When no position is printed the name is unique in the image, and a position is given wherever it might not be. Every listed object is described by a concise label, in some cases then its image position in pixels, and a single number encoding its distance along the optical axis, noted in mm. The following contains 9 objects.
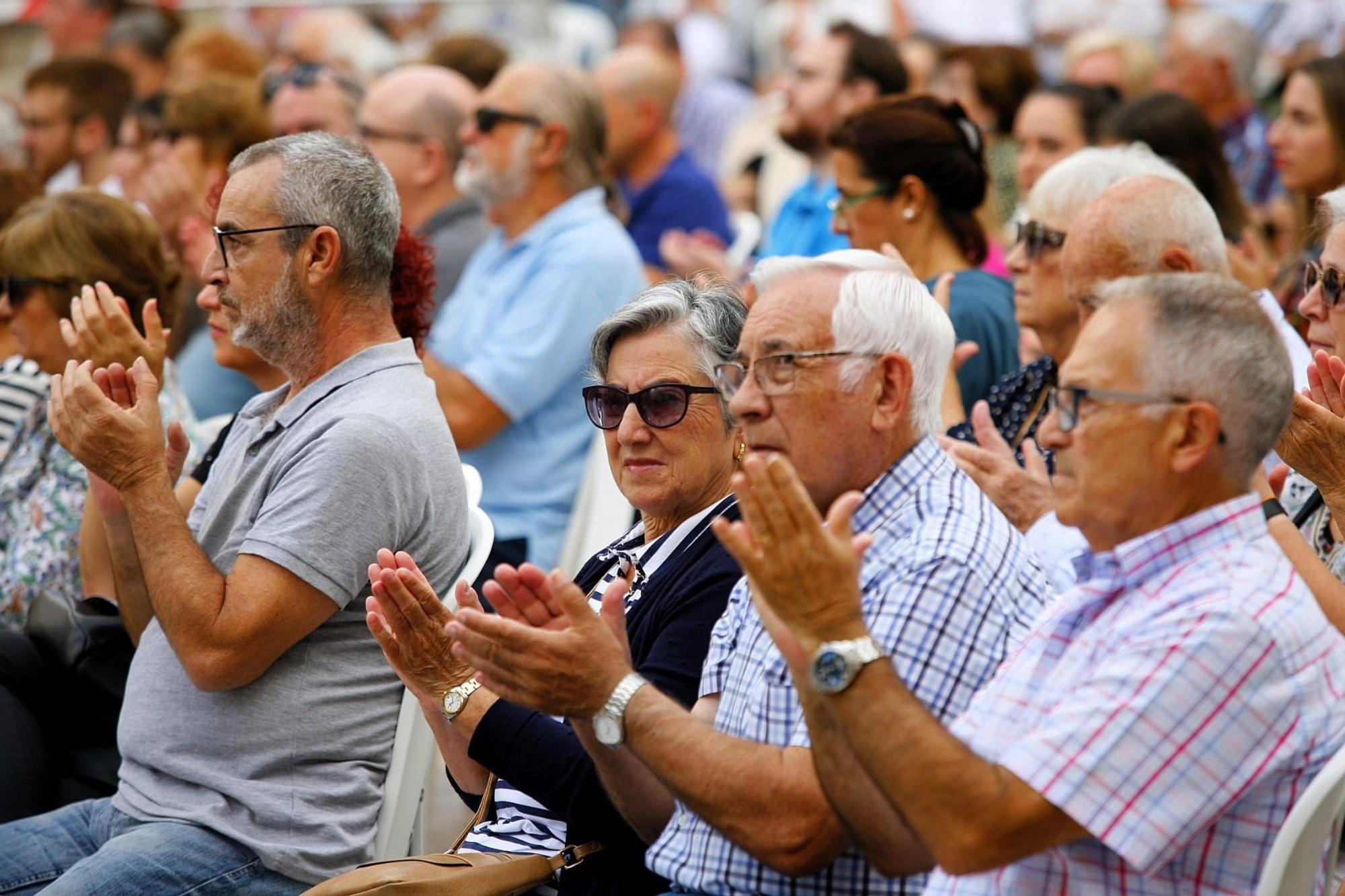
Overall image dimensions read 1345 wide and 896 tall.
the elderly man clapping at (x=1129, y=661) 3715
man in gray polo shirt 5648
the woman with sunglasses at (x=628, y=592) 5035
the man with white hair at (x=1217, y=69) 14984
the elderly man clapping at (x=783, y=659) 4266
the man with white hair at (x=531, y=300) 9469
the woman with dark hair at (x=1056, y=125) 11523
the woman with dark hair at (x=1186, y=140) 9984
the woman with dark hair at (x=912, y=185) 8875
